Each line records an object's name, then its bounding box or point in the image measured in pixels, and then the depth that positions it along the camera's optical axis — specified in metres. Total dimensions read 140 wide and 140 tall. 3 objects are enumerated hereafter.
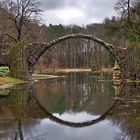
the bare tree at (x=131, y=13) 53.20
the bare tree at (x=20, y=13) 58.62
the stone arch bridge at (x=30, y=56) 47.91
